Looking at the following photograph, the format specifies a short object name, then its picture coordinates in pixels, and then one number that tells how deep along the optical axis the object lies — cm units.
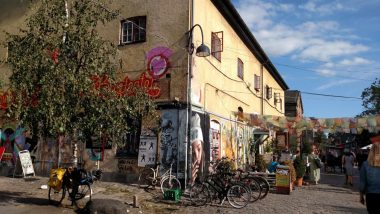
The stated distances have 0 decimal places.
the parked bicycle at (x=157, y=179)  1315
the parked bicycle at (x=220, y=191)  1130
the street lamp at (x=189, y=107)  1400
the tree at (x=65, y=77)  1018
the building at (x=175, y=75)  1415
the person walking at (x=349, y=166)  1942
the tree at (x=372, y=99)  5466
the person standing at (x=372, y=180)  625
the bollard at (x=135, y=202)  1086
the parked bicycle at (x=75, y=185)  1041
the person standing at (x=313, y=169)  1906
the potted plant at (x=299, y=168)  1741
